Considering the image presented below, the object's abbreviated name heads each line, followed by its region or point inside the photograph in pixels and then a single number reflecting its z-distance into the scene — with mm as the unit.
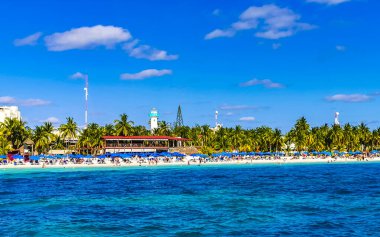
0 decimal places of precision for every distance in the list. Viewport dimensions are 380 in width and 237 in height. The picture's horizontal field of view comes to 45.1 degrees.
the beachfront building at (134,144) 114000
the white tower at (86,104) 135125
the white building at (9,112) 169900
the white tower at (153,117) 197625
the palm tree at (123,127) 130000
